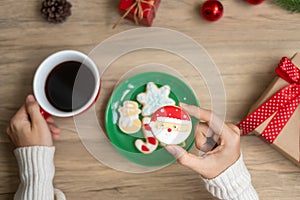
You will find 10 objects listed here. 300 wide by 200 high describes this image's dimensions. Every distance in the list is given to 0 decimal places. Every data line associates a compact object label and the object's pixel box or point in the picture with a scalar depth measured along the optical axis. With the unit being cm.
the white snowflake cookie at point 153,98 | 87
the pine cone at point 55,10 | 86
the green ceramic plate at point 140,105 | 85
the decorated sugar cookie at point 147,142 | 85
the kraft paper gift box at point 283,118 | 82
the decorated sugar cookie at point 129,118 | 86
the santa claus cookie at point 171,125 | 80
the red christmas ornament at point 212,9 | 85
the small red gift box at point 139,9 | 84
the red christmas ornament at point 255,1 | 87
